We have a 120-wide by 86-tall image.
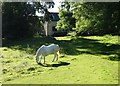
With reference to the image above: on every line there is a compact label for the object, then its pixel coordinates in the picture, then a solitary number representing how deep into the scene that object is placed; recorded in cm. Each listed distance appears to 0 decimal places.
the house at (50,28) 7499
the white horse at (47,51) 2064
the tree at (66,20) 5674
